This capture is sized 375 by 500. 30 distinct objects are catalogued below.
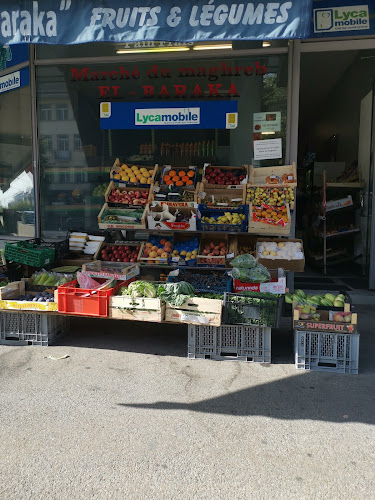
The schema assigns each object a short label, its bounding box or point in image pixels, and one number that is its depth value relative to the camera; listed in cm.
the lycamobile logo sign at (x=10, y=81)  802
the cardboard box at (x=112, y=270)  541
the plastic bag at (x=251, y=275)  499
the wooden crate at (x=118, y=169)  687
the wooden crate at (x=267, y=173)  666
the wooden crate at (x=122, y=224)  630
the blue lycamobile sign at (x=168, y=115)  722
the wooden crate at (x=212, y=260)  612
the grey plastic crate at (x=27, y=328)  507
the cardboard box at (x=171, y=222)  619
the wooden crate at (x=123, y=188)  671
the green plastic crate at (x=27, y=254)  621
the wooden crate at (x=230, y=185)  666
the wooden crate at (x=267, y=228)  604
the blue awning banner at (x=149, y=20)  448
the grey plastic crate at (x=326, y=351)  437
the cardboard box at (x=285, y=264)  593
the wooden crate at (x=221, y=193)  669
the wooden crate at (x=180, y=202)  631
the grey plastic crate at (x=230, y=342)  462
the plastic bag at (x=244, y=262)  514
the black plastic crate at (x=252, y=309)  450
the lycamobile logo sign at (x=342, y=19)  651
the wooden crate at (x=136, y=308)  466
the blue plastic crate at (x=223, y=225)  614
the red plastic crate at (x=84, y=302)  478
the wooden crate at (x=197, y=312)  452
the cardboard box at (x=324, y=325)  434
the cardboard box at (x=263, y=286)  489
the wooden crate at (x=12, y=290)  508
